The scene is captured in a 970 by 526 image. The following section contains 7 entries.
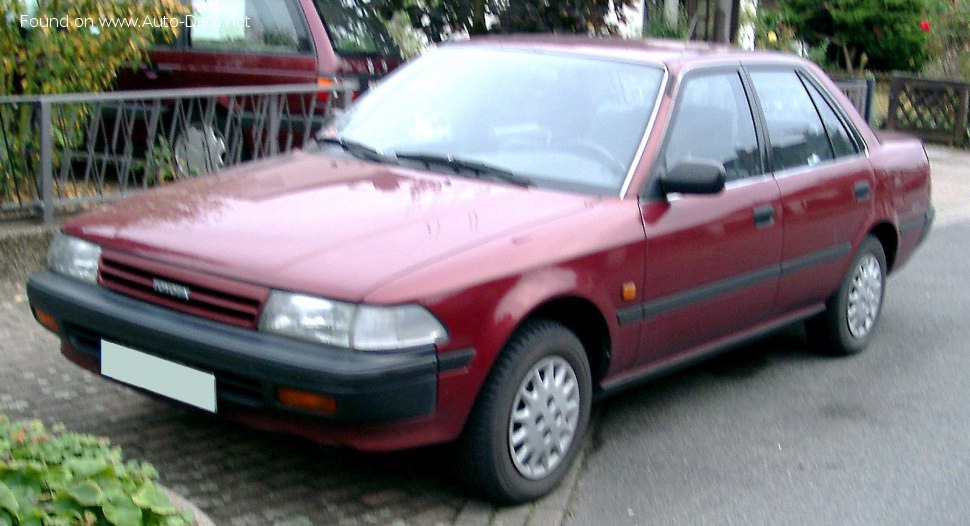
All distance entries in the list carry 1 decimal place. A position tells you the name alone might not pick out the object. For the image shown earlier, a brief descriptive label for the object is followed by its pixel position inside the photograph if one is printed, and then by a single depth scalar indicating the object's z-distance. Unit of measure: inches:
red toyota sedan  146.8
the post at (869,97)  527.9
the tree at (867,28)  840.9
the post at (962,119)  632.4
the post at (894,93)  652.1
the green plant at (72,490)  116.0
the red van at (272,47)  351.6
